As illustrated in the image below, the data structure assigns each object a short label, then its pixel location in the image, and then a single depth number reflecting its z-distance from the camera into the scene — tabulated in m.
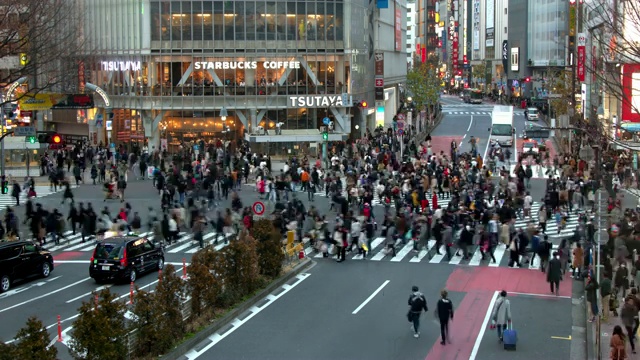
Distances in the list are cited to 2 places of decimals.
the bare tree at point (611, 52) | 23.33
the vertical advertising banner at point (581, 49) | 71.75
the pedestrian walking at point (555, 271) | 24.98
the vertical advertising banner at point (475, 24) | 183.50
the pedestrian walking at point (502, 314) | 20.53
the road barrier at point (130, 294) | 23.34
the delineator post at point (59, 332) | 20.48
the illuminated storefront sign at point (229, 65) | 67.88
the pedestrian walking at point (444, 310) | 20.17
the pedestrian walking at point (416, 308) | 20.81
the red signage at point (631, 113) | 56.31
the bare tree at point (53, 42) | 37.94
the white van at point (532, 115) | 97.81
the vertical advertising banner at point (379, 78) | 82.44
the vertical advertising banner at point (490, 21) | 166.31
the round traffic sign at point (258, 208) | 31.30
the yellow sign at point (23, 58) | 40.12
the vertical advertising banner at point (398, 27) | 105.56
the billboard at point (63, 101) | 63.03
